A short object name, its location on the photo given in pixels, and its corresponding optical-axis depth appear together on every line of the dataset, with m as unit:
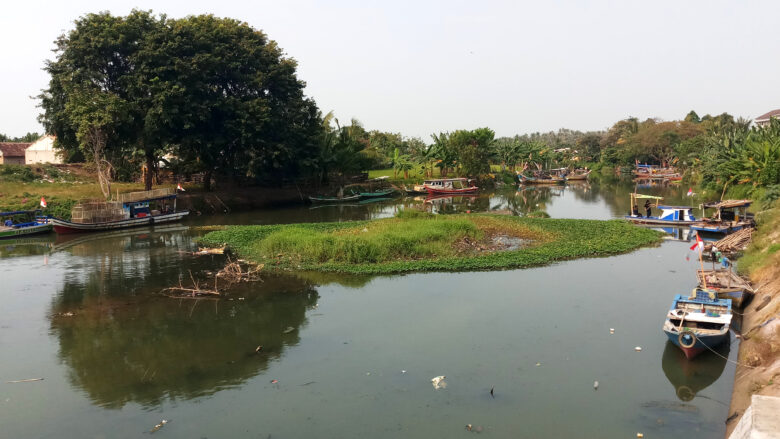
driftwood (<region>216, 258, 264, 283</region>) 16.52
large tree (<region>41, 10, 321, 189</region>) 30.23
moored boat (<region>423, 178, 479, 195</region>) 48.72
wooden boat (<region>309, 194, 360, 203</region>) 42.81
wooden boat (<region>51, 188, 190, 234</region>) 26.75
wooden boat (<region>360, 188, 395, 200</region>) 47.00
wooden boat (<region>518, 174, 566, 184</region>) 63.25
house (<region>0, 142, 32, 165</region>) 43.67
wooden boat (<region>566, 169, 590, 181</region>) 67.50
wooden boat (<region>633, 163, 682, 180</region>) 63.48
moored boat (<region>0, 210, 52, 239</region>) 25.38
